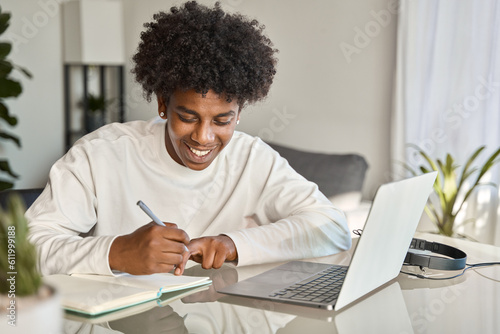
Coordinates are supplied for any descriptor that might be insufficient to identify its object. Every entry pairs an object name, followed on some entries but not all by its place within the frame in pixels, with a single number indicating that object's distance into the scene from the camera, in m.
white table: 0.92
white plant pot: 0.55
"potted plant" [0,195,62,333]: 0.55
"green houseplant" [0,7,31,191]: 3.84
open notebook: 0.97
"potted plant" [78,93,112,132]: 4.61
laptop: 1.00
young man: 1.40
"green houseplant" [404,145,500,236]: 2.93
